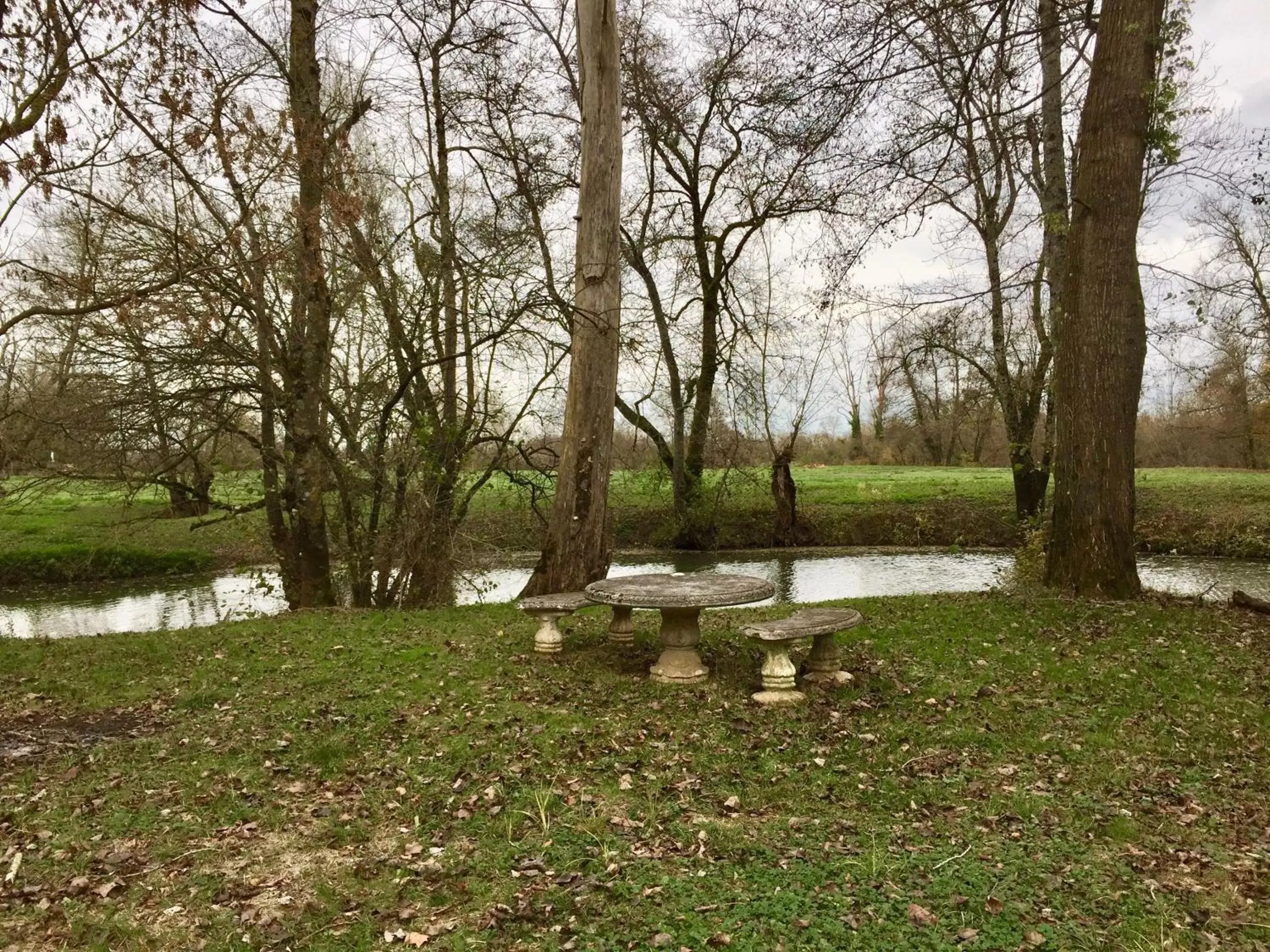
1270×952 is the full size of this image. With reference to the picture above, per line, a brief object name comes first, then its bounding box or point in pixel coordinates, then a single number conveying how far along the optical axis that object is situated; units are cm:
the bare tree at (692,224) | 1717
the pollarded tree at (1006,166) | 910
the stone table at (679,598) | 624
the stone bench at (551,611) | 725
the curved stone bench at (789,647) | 603
